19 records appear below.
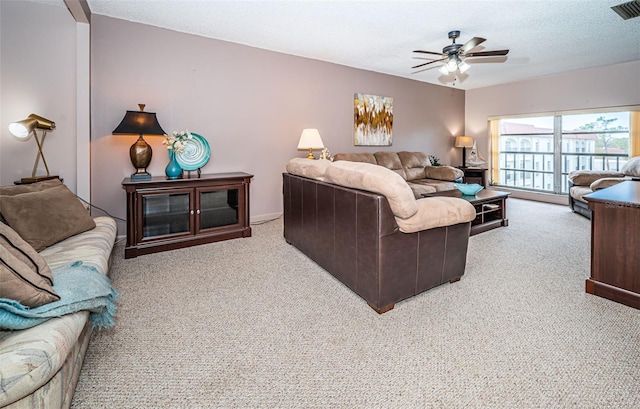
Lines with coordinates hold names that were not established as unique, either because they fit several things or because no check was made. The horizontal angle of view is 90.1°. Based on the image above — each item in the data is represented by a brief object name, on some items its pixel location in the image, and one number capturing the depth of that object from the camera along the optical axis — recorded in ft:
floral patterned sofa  3.09
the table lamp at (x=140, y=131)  10.59
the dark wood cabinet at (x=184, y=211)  10.41
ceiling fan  11.43
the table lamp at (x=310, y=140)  14.90
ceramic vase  11.55
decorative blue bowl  13.15
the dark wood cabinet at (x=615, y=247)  6.81
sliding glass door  17.74
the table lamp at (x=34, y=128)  8.66
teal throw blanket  3.60
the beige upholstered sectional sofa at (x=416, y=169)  16.30
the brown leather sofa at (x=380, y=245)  6.61
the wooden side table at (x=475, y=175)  20.83
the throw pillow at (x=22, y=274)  3.72
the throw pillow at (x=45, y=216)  6.70
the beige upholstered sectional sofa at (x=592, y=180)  13.67
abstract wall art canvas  18.04
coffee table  12.84
